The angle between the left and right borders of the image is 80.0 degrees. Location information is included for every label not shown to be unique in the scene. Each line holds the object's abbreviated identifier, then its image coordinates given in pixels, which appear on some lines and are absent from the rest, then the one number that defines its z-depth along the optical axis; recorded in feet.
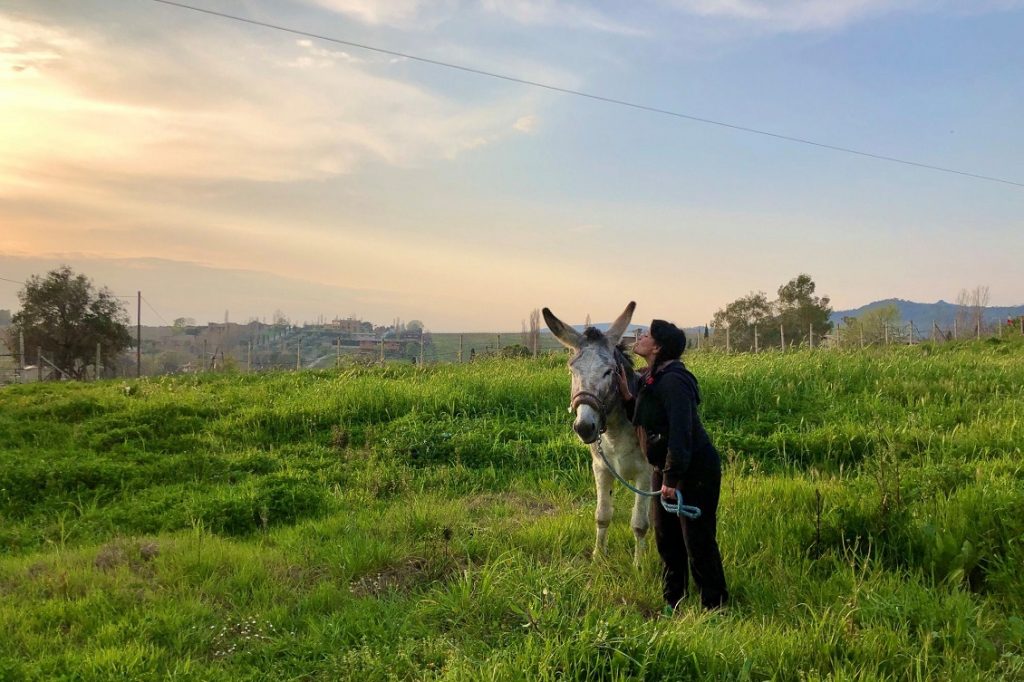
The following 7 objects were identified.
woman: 14.07
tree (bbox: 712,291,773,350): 189.67
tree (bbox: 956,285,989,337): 182.20
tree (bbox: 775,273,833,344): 185.06
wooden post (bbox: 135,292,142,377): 94.76
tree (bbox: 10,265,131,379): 105.09
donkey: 15.43
